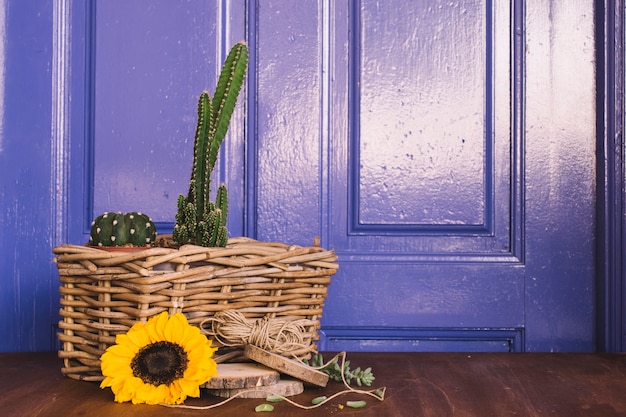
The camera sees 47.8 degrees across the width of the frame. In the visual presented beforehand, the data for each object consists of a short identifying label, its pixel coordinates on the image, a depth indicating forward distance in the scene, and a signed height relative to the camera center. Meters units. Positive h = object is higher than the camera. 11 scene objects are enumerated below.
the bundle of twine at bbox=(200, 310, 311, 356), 1.05 -0.17
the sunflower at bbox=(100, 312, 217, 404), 0.97 -0.20
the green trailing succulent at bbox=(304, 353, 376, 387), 1.13 -0.25
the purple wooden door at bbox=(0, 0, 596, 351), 1.51 +0.17
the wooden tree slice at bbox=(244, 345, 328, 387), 1.02 -0.21
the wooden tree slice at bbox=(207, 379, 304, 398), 1.02 -0.25
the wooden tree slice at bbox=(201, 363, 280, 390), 1.01 -0.23
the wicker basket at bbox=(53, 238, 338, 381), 1.04 -0.11
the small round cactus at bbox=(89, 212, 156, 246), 1.17 -0.02
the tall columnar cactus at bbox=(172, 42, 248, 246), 1.11 +0.09
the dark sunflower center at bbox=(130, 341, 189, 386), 0.98 -0.20
